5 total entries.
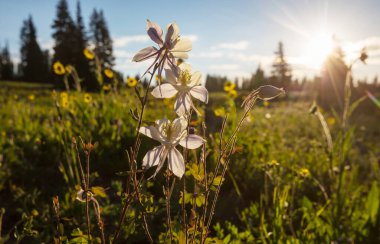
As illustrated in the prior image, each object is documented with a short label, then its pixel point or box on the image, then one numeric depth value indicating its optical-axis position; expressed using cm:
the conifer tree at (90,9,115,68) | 4445
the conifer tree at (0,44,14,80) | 5969
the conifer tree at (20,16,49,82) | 5443
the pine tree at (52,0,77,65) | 3419
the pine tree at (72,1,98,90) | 2820
